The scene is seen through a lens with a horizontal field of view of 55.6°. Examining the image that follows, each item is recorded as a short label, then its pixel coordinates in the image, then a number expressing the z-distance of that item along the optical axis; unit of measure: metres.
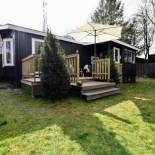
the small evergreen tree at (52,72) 4.37
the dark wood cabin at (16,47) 6.47
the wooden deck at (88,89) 4.71
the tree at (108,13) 18.49
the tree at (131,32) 17.79
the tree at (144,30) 17.65
